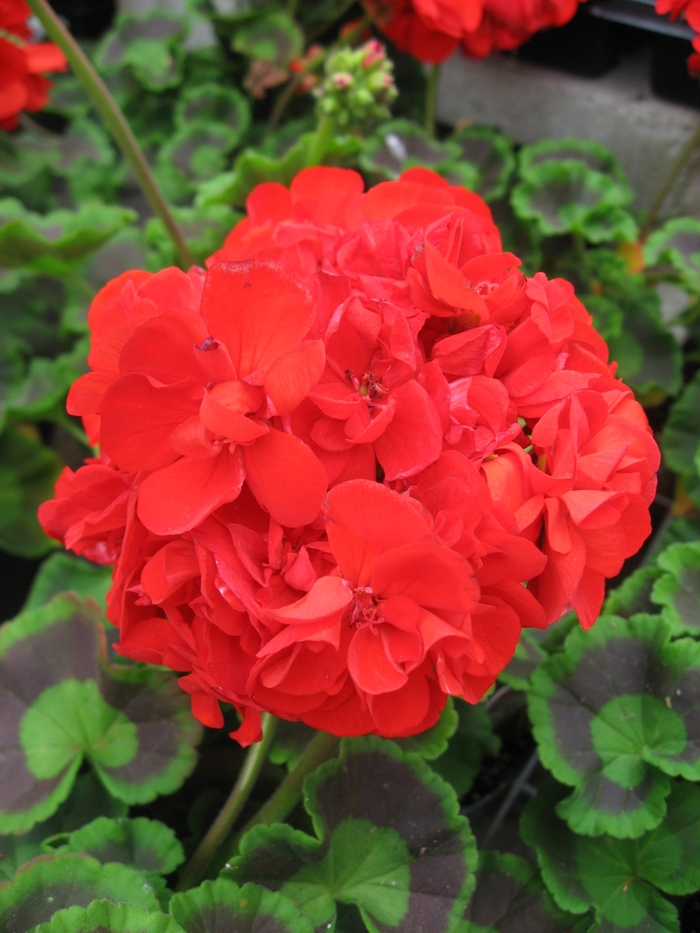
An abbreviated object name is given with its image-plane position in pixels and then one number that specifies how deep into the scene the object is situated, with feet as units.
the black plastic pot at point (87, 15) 2.13
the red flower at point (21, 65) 0.96
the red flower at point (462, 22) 1.14
